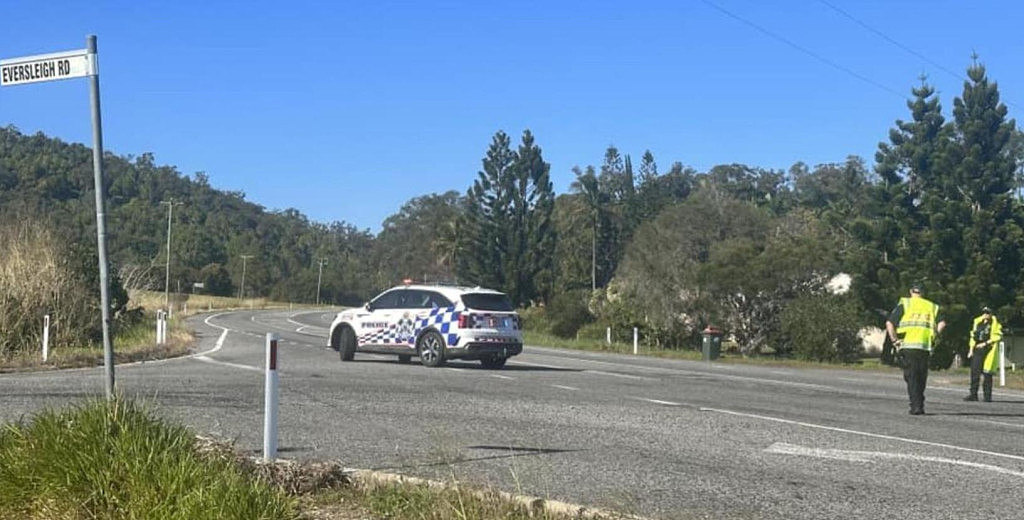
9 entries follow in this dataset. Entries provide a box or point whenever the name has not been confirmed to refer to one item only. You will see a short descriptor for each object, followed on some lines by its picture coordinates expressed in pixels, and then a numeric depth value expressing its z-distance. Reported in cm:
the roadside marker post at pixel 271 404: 752
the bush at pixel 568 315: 6525
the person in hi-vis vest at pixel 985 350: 1745
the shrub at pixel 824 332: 4428
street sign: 759
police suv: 2050
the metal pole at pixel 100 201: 758
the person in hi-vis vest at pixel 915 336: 1359
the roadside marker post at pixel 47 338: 2121
